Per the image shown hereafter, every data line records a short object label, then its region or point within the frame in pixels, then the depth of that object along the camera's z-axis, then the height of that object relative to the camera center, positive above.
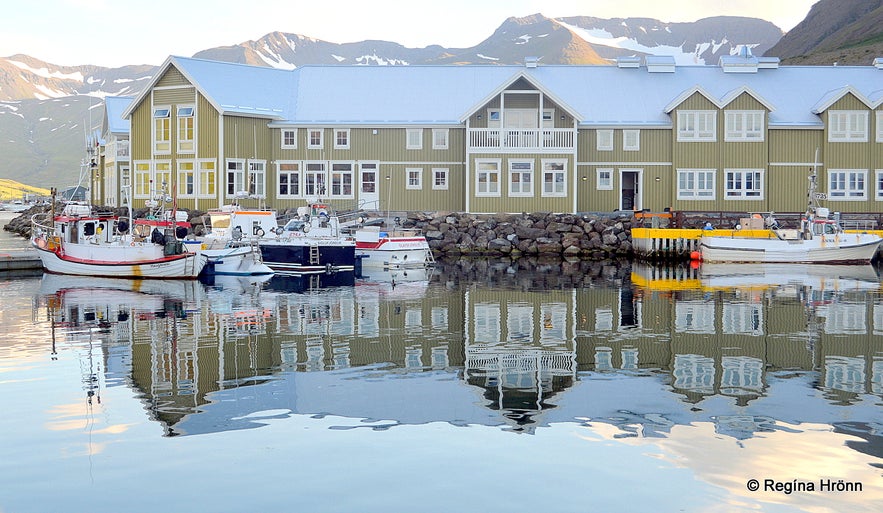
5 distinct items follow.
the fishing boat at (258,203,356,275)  39.78 -1.16
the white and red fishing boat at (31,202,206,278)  36.59 -1.12
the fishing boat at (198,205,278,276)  38.53 -0.78
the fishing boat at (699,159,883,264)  46.12 -1.15
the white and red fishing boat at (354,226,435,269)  43.88 -1.31
